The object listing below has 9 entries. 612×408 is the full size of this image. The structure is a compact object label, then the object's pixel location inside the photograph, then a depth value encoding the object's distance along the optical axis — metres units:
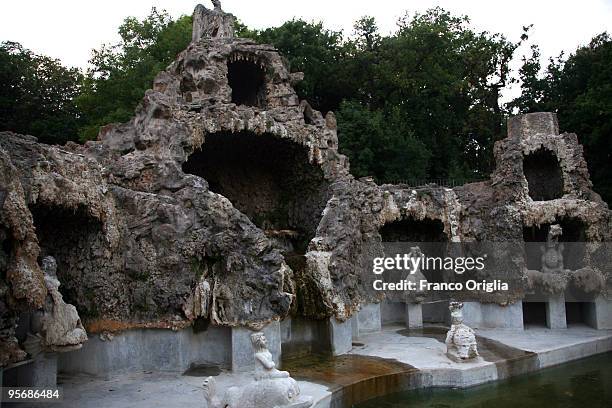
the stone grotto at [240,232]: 9.91
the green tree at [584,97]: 24.25
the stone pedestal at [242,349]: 11.33
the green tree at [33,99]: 27.38
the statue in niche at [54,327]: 8.91
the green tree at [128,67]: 27.57
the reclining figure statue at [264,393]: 7.68
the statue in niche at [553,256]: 16.59
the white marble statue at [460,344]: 12.34
